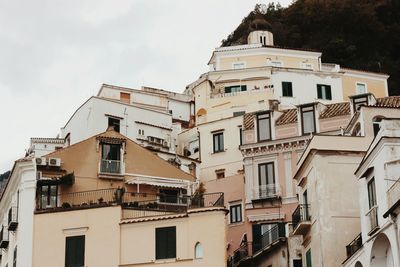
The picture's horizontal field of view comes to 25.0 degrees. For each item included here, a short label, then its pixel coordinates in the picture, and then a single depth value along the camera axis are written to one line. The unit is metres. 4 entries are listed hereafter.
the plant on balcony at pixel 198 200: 49.52
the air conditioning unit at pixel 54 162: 52.03
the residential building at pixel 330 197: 42.34
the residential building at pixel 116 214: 46.59
